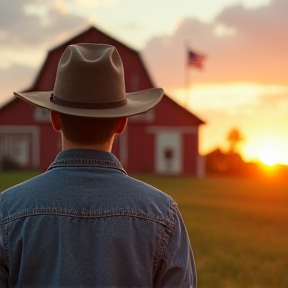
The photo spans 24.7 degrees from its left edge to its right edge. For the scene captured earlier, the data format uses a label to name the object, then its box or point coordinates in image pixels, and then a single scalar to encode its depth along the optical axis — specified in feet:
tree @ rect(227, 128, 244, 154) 237.86
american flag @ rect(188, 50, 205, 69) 134.21
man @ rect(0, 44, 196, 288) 7.71
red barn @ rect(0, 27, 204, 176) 125.80
